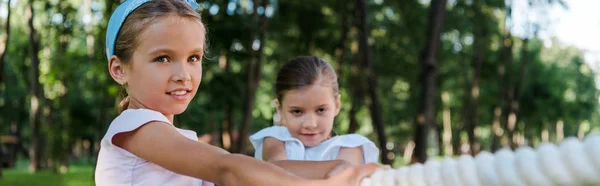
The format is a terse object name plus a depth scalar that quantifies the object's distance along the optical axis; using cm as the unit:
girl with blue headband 160
